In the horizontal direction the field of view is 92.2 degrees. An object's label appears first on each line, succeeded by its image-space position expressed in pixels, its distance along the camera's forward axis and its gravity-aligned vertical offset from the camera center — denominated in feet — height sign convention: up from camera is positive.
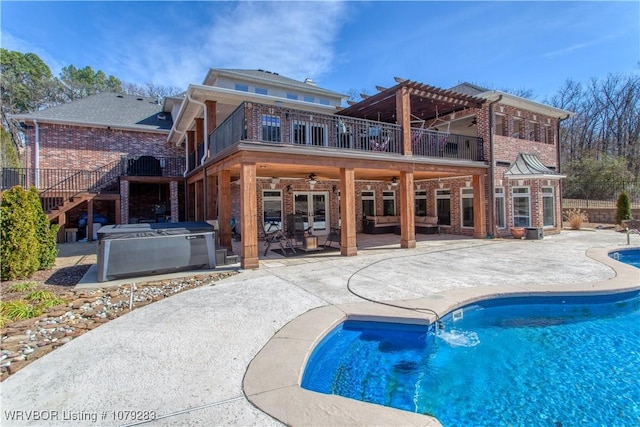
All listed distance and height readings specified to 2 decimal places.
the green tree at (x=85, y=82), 89.97 +43.81
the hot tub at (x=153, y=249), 21.30 -2.30
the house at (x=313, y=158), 29.96 +6.92
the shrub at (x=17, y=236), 21.12 -1.09
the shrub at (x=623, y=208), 53.36 +0.40
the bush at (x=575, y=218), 52.24 -1.21
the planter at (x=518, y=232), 40.91 -2.66
